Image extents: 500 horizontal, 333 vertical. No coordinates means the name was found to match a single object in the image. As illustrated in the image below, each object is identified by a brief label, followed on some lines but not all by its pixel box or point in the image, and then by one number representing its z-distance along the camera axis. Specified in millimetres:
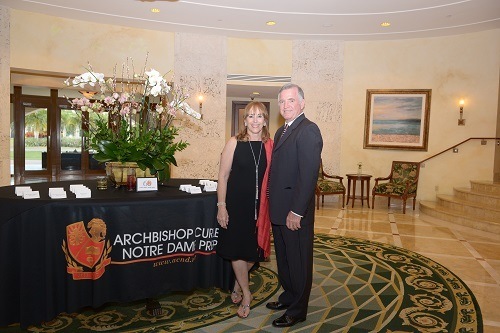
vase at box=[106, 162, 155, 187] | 3297
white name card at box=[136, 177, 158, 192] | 3191
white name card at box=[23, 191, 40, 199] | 2665
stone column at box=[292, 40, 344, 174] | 9508
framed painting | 9188
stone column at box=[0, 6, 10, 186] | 7727
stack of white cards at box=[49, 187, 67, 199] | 2732
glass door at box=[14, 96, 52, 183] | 13359
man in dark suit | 2717
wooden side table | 8859
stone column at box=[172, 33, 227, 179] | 9195
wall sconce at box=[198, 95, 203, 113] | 9336
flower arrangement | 3186
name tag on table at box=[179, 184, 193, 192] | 3329
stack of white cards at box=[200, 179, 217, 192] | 3379
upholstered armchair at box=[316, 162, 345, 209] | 8500
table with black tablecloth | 2520
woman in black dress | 2908
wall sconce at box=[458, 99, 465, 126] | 8852
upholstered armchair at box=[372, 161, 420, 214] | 8336
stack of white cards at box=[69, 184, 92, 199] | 2815
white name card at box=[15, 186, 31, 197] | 2790
